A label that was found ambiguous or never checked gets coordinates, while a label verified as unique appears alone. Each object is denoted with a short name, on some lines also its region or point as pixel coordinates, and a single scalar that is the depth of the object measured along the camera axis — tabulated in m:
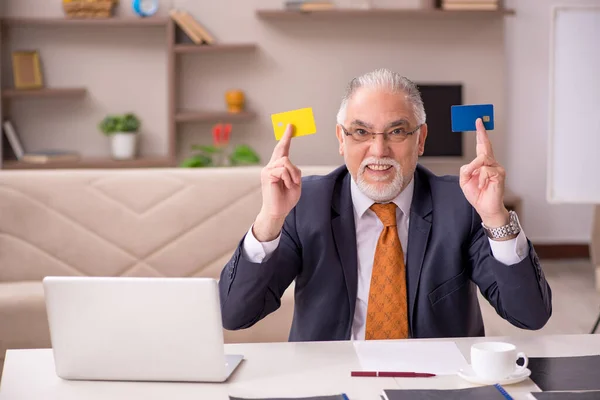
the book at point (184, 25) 5.35
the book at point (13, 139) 5.37
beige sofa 3.22
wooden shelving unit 5.30
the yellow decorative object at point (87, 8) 5.32
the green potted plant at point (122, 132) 5.41
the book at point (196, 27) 5.36
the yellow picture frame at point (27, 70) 5.39
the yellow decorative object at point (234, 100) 5.43
